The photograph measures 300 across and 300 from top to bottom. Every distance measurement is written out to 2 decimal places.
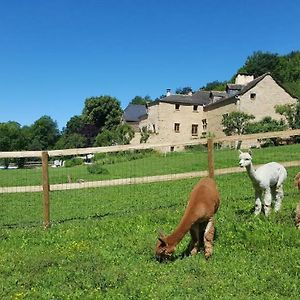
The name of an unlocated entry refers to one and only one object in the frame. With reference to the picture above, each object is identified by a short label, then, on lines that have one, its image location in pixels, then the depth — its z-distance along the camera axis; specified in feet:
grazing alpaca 14.81
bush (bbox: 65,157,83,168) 98.68
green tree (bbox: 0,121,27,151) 219.31
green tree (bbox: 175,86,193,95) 323.32
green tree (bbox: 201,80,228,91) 283.80
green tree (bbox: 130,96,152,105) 342.36
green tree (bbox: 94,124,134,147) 137.39
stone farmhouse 119.93
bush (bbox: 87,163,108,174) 57.35
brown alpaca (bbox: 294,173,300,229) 17.15
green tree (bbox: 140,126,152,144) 129.28
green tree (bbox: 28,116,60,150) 255.32
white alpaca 19.23
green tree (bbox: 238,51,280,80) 232.13
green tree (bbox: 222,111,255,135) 111.58
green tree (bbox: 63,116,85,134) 242.18
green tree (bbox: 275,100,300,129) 105.40
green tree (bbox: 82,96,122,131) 200.14
